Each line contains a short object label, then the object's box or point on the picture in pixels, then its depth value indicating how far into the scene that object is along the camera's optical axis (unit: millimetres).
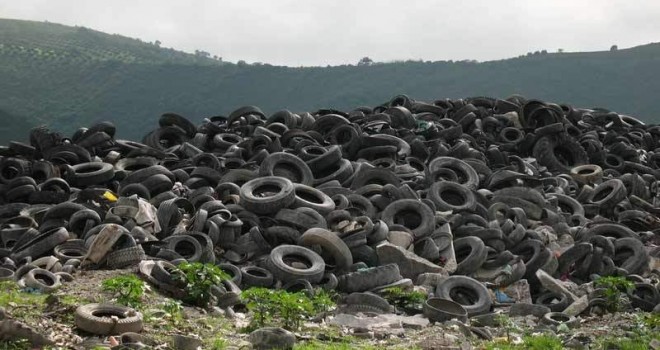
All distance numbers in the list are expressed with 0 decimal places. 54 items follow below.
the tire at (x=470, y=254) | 16906
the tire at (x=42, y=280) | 13070
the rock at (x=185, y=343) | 9742
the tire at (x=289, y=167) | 20984
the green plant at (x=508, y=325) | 11934
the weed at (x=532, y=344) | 10789
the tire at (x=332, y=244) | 16250
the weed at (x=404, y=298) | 14500
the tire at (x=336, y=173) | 21453
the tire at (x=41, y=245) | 16234
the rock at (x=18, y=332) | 8984
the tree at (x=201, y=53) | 170125
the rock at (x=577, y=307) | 14602
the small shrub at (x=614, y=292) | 14312
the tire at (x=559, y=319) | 13277
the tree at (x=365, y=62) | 114575
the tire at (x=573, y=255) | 17750
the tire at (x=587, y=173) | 25234
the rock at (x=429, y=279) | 16062
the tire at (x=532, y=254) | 17281
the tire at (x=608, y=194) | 22694
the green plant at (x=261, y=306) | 11172
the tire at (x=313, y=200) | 18016
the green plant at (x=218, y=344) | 9906
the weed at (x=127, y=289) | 11539
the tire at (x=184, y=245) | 15945
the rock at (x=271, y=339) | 9906
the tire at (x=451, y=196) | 19812
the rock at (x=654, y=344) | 10789
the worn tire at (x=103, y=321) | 10016
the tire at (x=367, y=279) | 15227
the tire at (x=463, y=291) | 15172
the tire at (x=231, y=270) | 15203
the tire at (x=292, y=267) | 15203
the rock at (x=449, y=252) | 16841
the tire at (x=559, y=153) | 26656
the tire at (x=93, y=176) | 21281
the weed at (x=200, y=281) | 12625
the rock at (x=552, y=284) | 15930
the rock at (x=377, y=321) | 12164
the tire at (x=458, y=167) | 22391
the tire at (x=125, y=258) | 14836
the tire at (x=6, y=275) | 13973
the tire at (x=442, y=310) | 13305
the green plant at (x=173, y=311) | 11023
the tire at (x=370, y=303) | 14084
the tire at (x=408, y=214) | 18392
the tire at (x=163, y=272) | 13203
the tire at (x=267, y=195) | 17844
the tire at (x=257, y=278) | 15125
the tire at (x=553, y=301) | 15203
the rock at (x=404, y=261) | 16375
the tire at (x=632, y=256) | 18234
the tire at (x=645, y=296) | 15202
